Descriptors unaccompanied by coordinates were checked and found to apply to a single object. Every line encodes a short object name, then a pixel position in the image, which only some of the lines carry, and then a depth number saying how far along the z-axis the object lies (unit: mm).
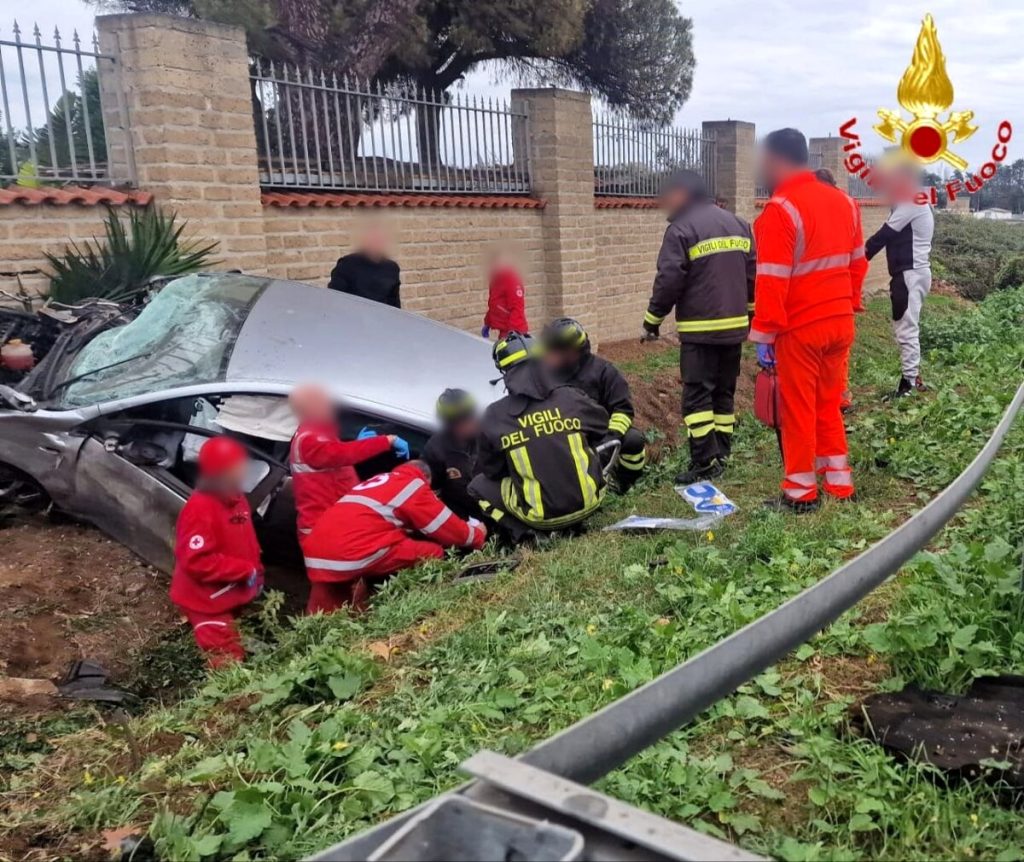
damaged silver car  4641
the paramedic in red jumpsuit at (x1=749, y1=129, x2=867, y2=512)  4691
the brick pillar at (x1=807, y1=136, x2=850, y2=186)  21109
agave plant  6480
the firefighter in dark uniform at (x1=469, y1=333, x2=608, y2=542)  4840
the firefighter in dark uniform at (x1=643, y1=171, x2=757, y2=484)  5703
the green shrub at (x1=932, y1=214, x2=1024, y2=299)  21047
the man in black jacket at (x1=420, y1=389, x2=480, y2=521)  4926
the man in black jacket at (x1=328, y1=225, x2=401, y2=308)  7371
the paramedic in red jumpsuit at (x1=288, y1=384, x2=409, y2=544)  4562
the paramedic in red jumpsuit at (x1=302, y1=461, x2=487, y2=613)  4477
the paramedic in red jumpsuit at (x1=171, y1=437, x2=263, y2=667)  4207
